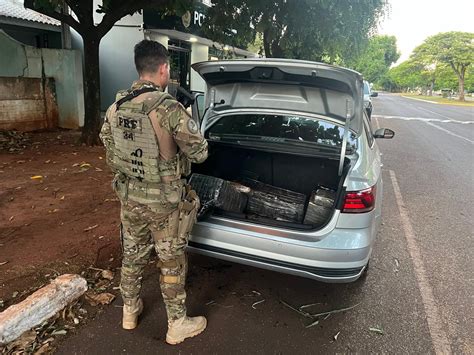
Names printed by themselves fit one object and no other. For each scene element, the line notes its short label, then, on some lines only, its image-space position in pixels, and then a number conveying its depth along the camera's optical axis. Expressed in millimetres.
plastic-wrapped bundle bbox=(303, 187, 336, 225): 2939
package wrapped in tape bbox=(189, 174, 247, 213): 2936
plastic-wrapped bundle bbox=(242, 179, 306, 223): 3232
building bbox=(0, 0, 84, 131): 8367
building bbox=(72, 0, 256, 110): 11633
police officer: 2062
